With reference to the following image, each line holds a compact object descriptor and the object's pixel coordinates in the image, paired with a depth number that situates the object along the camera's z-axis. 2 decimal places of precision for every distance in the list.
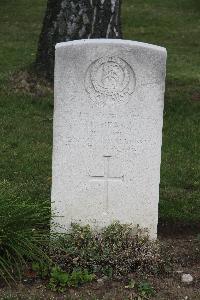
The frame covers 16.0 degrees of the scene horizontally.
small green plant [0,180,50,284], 4.98
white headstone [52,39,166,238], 5.11
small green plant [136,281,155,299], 4.81
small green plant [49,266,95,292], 4.88
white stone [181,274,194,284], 5.06
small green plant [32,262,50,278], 5.02
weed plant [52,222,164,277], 5.10
